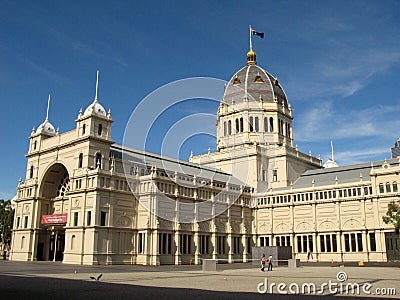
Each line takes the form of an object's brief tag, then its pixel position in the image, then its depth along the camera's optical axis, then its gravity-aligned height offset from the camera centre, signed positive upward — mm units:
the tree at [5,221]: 99500 +4879
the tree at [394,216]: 59194 +4175
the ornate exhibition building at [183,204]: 67312 +7294
